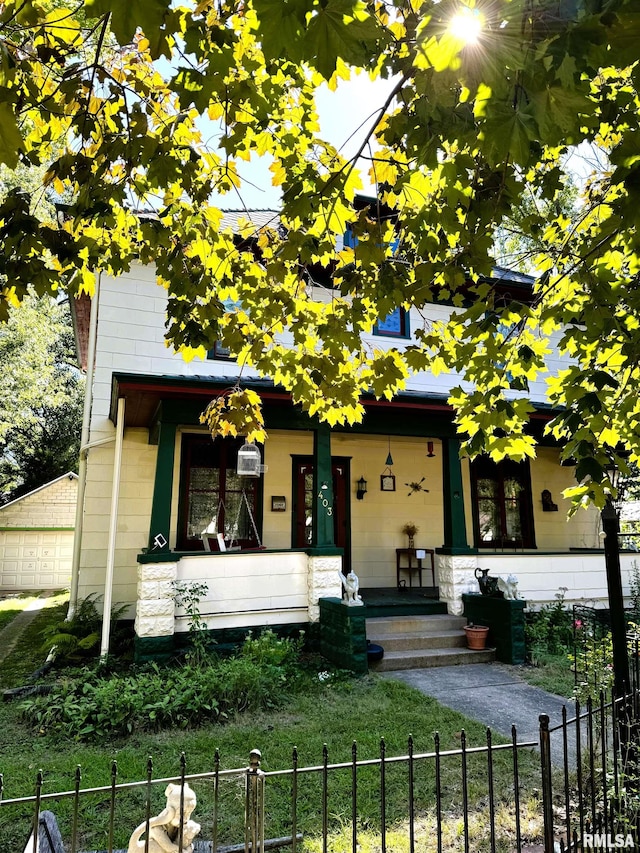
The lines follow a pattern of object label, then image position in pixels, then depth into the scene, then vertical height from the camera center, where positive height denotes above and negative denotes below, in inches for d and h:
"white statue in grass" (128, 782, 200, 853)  97.7 -55.1
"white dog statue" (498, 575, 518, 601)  296.2 -31.4
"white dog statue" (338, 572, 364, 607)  268.4 -30.4
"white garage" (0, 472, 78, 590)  660.1 -19.3
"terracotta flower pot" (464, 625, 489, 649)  293.4 -57.4
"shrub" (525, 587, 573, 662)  297.1 -56.7
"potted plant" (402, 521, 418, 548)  419.8 -1.1
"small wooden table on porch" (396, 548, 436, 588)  407.5 -23.6
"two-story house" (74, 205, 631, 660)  282.7 +21.1
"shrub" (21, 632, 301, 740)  193.8 -64.4
